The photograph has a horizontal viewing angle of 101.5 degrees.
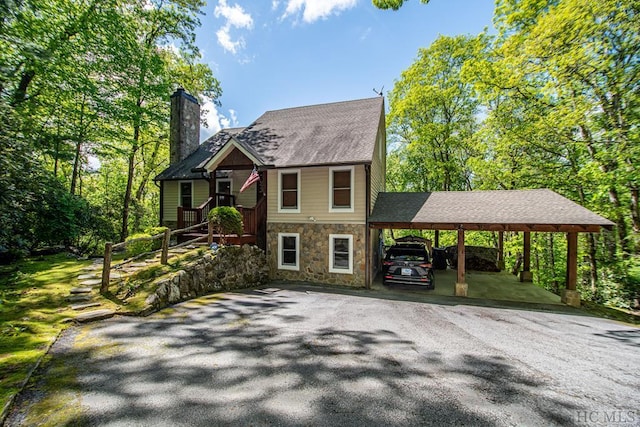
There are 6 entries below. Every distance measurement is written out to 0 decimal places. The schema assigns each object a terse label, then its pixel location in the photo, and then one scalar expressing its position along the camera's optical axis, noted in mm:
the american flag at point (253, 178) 11256
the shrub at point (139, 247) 10266
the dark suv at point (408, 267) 10125
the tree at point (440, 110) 20297
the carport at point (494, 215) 8875
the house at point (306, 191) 11188
